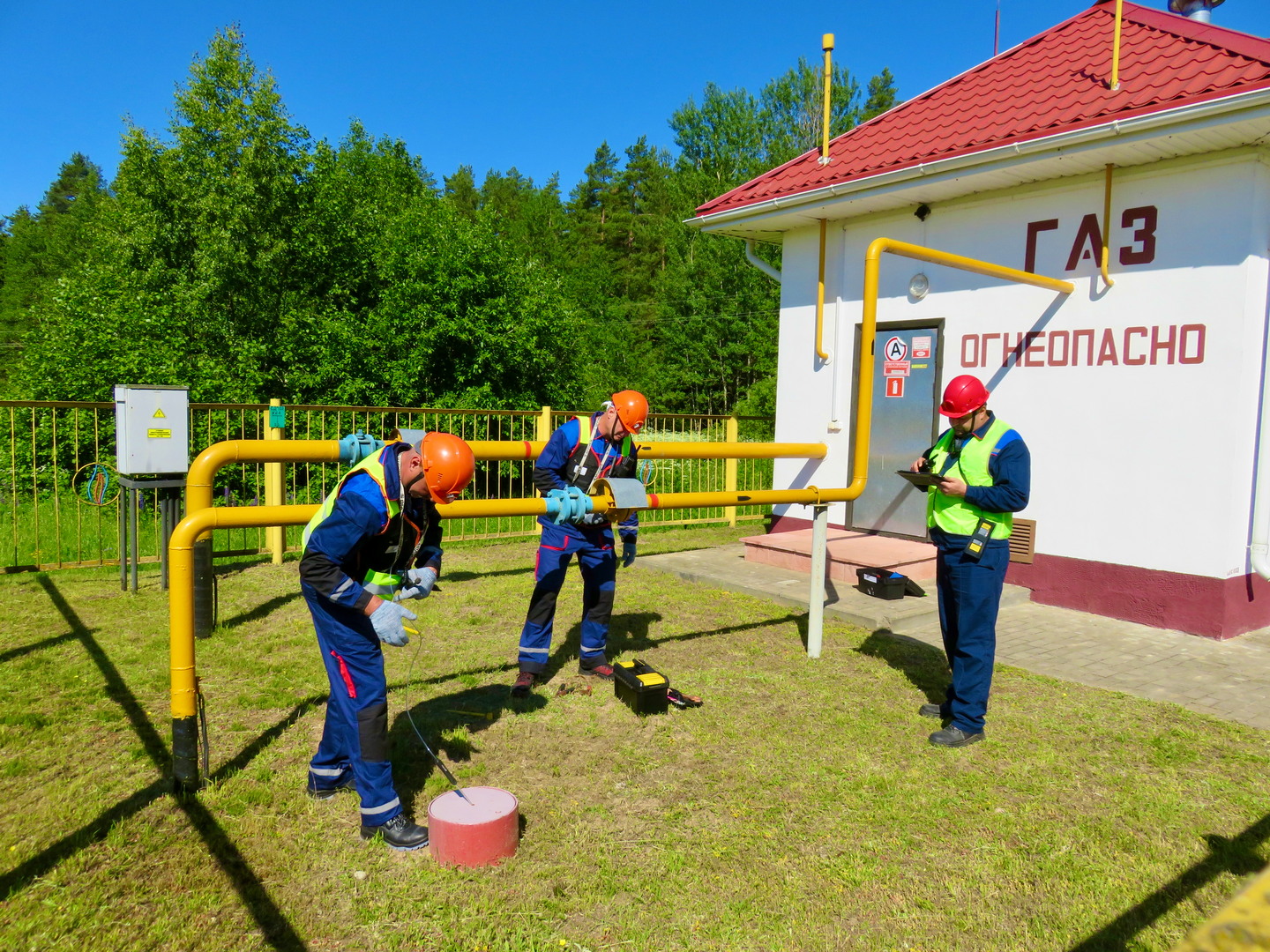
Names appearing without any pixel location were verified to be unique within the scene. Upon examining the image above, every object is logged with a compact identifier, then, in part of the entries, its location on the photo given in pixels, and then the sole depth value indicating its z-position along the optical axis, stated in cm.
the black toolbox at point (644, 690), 498
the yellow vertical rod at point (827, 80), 809
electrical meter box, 721
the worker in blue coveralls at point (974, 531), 455
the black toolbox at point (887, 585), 751
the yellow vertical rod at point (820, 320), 985
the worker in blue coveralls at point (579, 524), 525
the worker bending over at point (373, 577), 327
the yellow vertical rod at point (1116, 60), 726
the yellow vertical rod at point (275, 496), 871
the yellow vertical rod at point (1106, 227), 733
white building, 670
